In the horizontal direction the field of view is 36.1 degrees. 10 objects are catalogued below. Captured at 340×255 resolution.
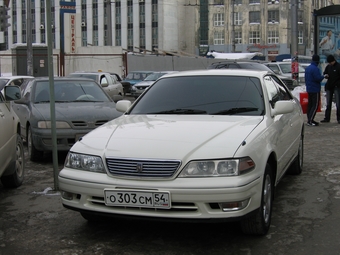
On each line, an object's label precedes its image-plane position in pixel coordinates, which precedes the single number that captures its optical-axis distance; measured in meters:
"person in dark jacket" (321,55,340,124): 12.55
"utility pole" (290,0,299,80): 22.78
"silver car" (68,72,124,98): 20.78
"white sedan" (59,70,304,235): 3.99
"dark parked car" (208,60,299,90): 19.42
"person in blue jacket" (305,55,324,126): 12.29
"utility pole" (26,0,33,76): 28.12
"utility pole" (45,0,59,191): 5.81
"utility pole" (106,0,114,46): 35.03
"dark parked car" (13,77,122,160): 8.12
